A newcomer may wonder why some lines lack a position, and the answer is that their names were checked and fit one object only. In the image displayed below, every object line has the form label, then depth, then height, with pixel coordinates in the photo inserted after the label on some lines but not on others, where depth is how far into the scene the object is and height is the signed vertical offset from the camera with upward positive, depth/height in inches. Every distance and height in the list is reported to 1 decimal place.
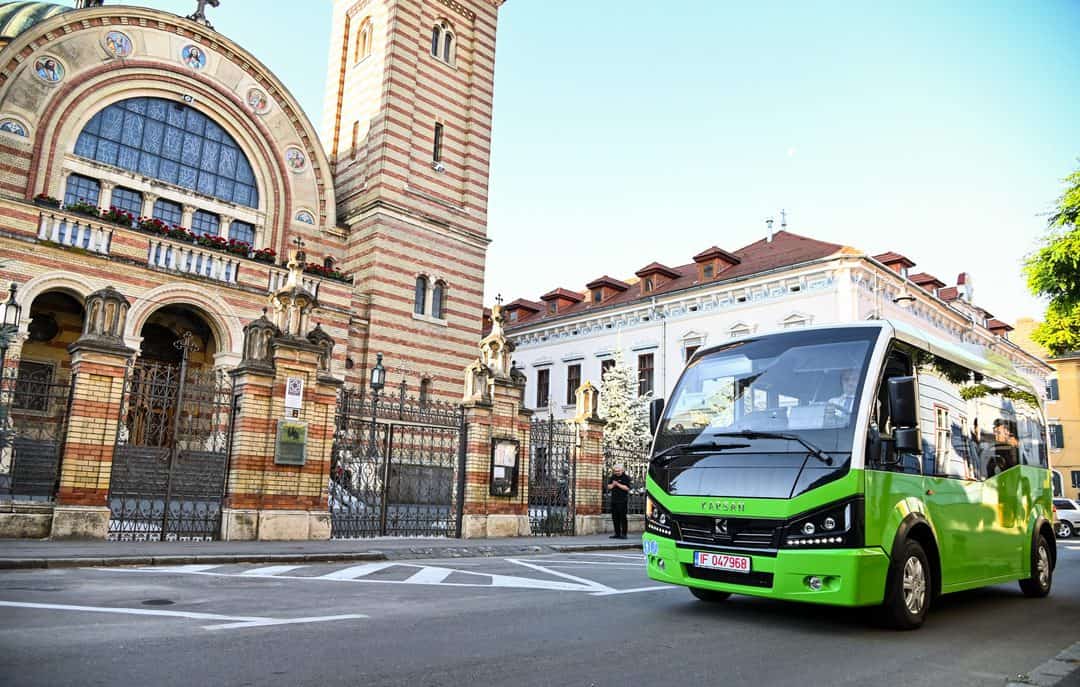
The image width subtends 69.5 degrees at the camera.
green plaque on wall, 515.5 +24.0
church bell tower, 1033.5 +433.5
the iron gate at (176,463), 478.9 +9.1
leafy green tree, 770.9 +238.2
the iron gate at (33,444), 440.5 +19.1
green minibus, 241.4 +7.2
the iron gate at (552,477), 694.5 +9.6
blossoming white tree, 1269.7 +135.3
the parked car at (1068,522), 1056.8 -24.6
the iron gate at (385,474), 575.5 +7.1
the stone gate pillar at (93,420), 448.8 +31.4
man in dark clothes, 666.2 -6.8
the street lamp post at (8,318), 393.7 +108.8
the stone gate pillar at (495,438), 625.0 +39.2
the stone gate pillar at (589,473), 717.9 +14.6
